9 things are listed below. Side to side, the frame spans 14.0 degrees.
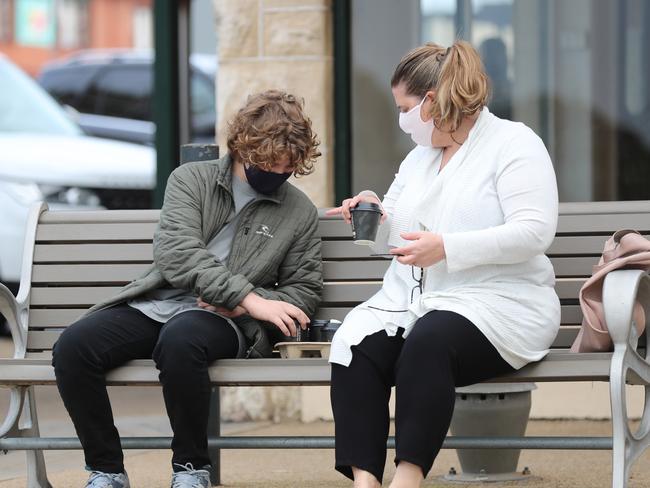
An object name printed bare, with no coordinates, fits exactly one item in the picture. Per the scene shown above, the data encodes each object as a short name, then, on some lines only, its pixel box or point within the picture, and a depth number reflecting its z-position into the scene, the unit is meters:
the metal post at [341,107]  11.74
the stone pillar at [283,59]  11.52
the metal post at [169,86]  12.52
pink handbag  7.26
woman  6.68
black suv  20.57
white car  17.80
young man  7.38
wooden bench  7.02
